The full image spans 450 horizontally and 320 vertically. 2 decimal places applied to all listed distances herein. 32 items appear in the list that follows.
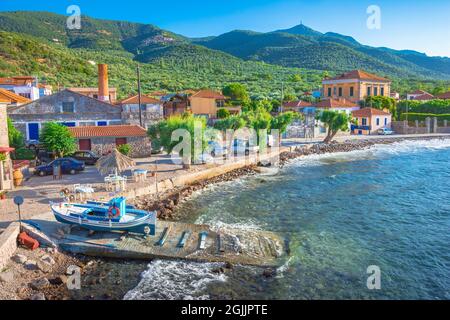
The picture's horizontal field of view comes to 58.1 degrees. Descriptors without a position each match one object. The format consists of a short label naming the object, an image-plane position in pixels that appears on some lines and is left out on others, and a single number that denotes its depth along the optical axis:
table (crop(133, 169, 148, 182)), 25.14
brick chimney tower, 43.25
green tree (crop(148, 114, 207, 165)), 29.02
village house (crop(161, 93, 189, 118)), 52.88
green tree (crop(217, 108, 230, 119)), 55.50
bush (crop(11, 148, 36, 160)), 32.02
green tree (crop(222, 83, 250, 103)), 68.94
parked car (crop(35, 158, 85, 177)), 26.69
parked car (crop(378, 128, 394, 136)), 60.20
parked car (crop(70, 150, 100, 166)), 30.58
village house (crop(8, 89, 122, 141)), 35.19
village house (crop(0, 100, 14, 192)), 22.03
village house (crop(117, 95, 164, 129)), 38.59
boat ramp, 15.47
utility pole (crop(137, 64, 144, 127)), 38.09
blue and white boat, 16.72
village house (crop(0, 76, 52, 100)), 52.69
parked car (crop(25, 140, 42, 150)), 33.41
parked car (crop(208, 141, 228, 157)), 36.65
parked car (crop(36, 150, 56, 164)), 30.43
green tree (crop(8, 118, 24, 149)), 32.30
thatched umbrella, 22.33
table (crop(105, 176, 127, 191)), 22.61
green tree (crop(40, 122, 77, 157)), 29.40
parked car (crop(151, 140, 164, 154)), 30.56
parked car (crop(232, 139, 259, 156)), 38.91
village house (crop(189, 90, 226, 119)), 54.34
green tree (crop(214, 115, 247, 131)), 39.81
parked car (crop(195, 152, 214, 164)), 32.09
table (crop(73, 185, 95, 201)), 20.80
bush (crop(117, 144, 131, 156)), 31.56
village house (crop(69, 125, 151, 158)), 32.53
